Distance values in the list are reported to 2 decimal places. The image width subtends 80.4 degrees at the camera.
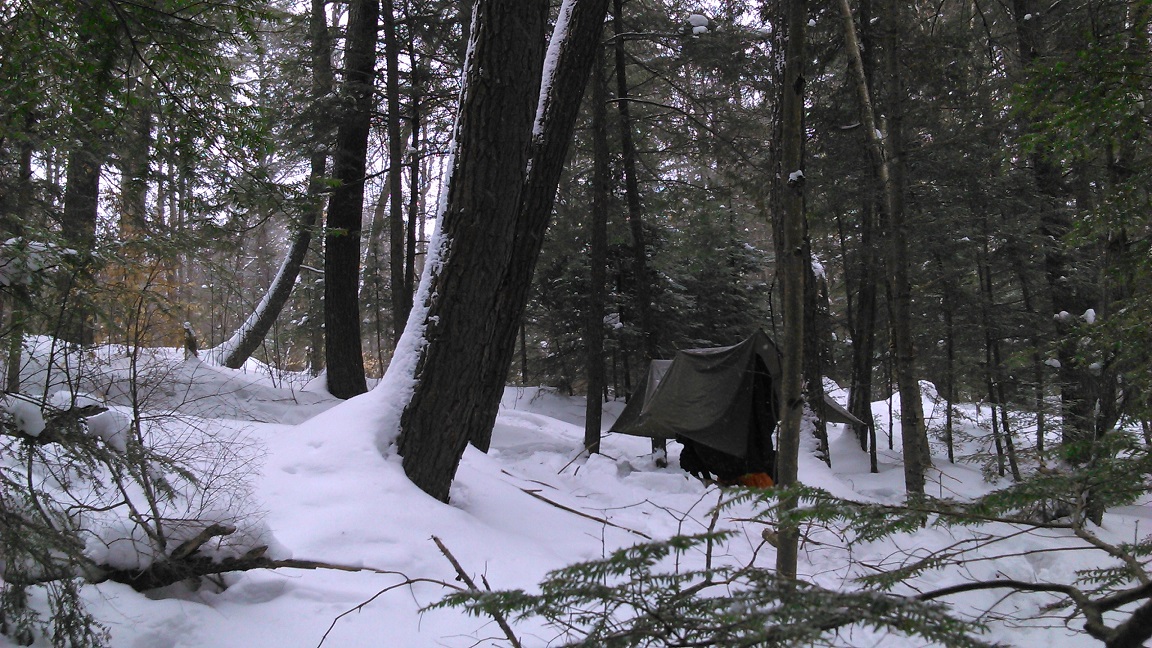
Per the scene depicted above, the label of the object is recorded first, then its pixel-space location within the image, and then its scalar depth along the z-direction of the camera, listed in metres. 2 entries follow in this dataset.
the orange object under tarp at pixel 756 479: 8.23
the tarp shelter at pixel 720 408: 8.61
